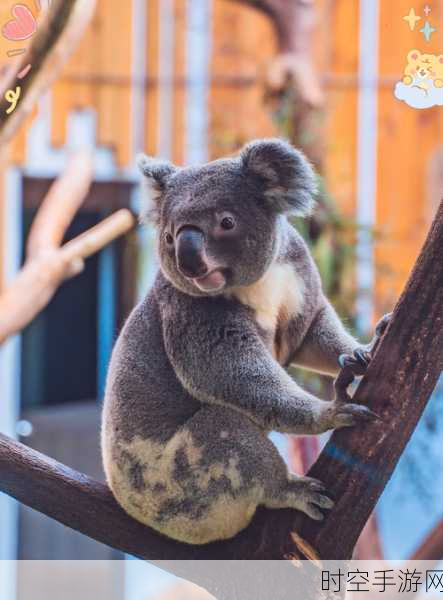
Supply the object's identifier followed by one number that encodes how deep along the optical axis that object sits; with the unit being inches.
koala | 87.2
